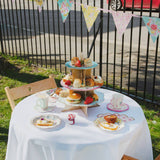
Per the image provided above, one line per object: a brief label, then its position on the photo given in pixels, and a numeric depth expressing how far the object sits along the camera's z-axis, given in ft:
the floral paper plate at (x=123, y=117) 8.55
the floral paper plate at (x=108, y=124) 7.80
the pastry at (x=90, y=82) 8.50
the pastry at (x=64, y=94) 9.07
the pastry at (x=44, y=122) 8.04
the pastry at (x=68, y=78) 8.77
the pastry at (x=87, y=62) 8.46
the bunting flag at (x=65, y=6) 13.79
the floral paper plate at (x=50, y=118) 7.95
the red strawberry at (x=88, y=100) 8.43
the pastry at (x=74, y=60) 8.61
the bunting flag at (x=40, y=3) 15.74
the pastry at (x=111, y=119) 8.13
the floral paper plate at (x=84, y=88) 8.27
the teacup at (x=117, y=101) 9.27
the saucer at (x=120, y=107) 9.20
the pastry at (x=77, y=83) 8.36
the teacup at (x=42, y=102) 9.09
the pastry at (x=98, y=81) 8.66
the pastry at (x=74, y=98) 8.47
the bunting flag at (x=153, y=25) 10.68
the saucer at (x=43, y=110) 9.18
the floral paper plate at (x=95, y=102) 8.49
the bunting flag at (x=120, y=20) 11.56
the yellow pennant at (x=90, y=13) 12.34
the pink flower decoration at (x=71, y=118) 8.19
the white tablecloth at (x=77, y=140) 7.27
